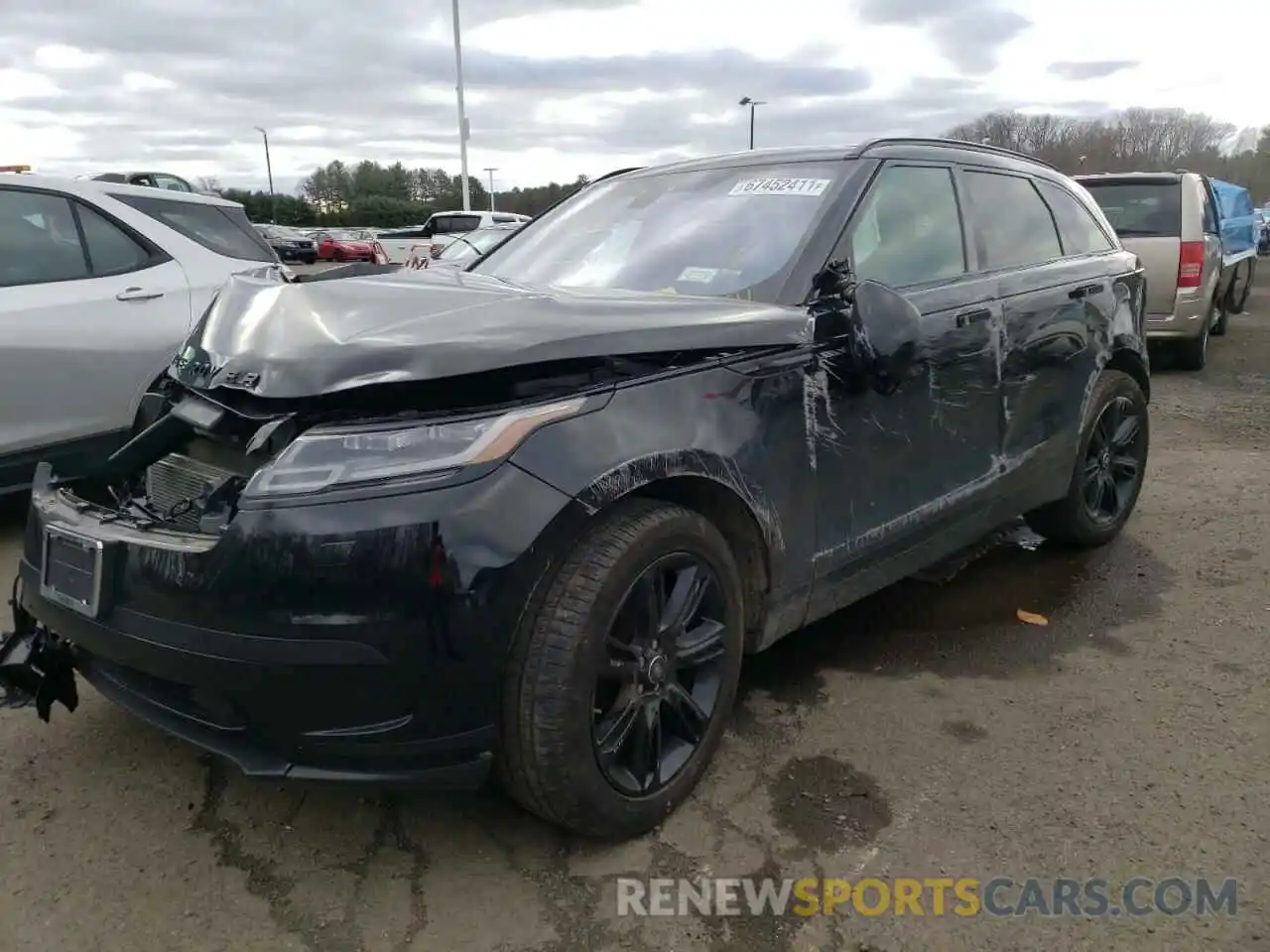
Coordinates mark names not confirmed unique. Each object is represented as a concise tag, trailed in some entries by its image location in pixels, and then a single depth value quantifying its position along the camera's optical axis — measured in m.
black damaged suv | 2.03
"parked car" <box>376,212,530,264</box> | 21.09
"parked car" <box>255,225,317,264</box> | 37.16
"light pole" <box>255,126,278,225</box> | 64.75
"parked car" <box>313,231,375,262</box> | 34.66
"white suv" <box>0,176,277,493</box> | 4.48
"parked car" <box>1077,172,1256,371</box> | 8.88
